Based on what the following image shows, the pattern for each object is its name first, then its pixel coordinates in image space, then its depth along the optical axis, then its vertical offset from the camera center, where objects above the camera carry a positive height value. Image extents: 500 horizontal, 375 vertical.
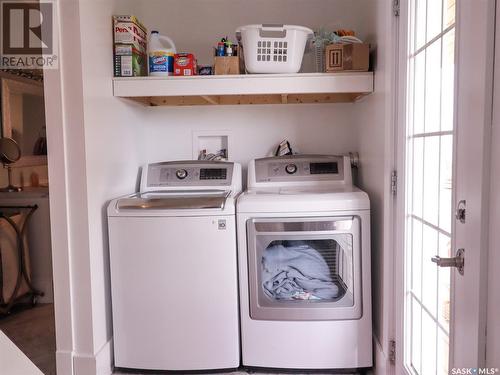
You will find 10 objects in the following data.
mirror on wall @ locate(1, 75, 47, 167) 2.95 +0.33
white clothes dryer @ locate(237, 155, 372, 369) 1.96 -0.65
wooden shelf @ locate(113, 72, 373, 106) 2.07 +0.38
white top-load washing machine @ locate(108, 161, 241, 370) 1.99 -0.64
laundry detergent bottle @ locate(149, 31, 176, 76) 2.17 +0.52
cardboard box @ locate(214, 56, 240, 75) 2.17 +0.50
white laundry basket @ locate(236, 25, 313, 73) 2.06 +0.57
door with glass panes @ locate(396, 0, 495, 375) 0.99 -0.09
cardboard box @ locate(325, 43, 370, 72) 2.02 +0.50
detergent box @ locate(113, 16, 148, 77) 2.17 +0.62
